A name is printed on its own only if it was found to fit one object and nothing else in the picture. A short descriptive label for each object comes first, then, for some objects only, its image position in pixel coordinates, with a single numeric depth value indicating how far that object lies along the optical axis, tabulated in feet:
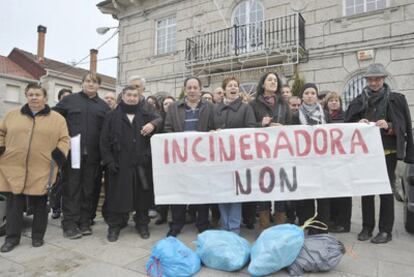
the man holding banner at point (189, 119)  13.08
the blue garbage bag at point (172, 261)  9.45
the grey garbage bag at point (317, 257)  9.48
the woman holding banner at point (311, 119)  12.49
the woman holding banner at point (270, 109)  12.66
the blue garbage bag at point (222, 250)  9.66
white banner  11.84
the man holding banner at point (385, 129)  12.00
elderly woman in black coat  13.19
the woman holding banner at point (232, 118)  12.35
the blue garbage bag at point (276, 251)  9.16
